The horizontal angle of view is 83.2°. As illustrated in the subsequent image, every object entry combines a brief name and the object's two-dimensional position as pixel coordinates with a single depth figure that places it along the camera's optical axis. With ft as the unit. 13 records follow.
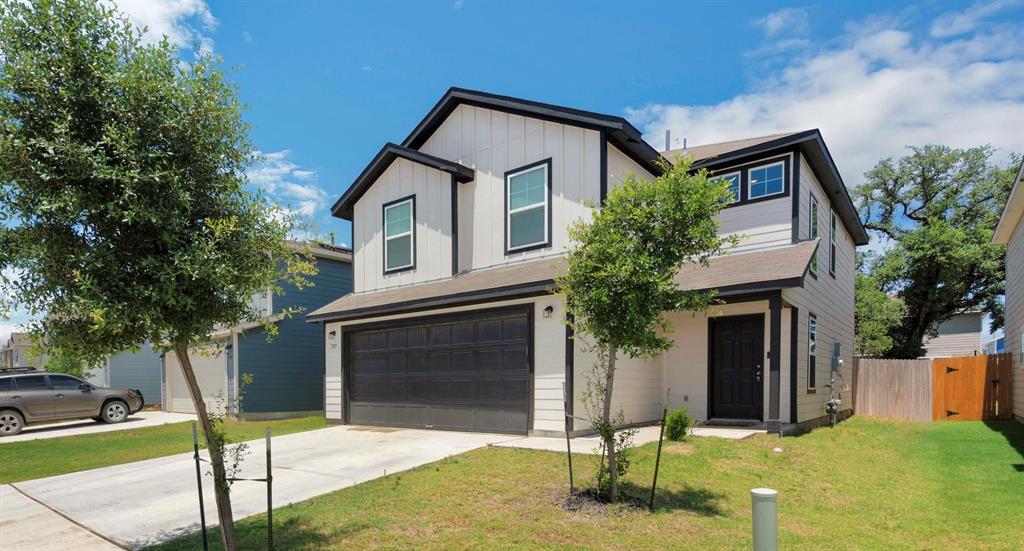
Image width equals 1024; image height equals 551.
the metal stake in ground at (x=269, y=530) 15.60
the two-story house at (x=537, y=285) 32.99
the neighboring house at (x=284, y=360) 54.80
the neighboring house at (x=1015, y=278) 40.19
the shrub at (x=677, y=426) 28.22
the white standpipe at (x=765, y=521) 10.15
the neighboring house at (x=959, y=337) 111.75
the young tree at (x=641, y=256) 18.76
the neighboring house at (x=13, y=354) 151.43
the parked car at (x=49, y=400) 48.78
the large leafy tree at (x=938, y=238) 75.66
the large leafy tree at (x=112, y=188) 12.96
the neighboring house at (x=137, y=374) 77.41
